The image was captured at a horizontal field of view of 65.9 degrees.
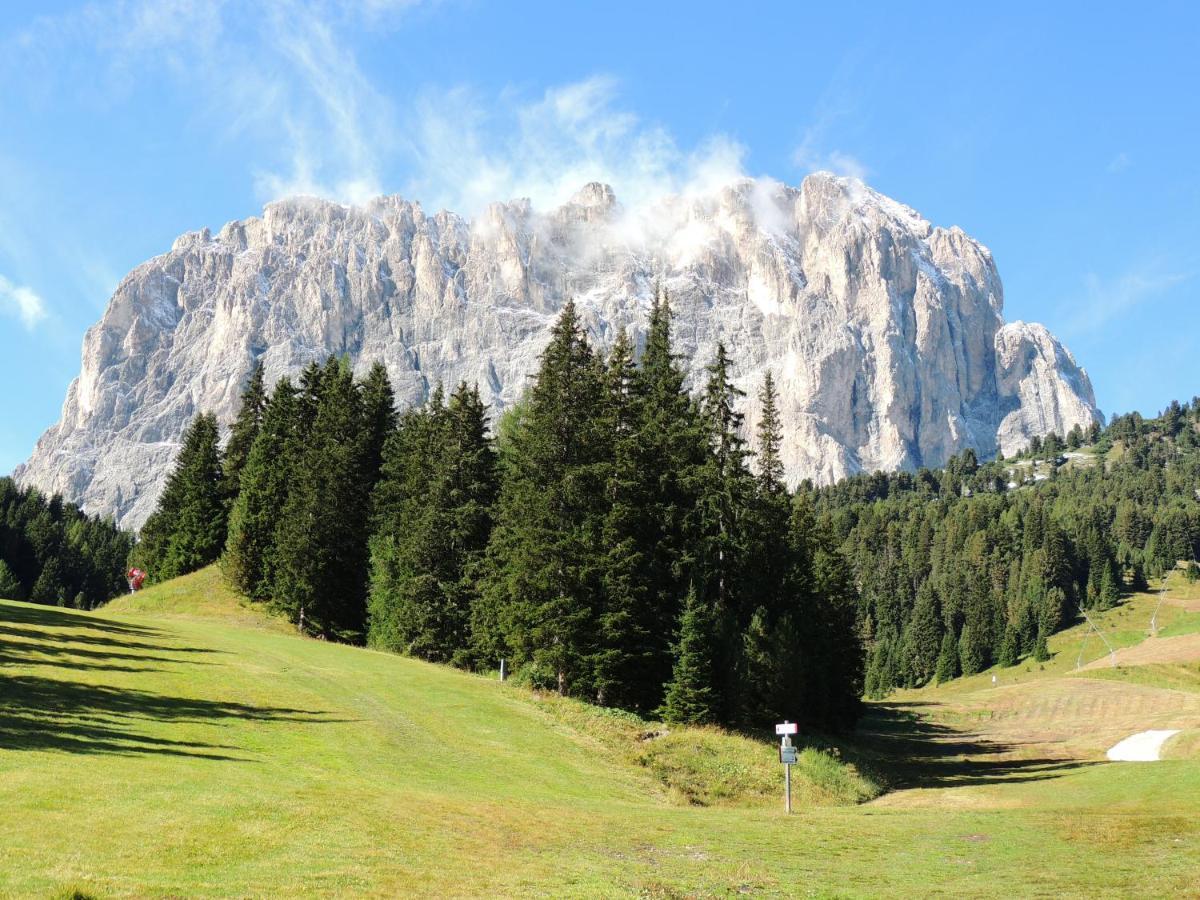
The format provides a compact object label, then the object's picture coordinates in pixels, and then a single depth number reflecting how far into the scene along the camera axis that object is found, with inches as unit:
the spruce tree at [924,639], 6392.7
